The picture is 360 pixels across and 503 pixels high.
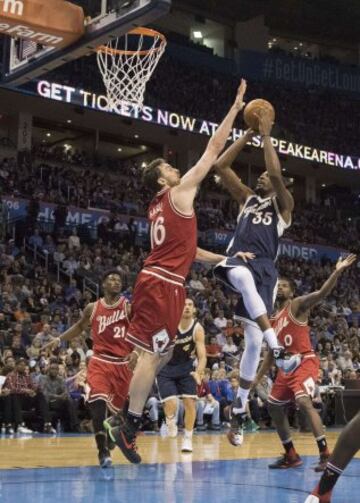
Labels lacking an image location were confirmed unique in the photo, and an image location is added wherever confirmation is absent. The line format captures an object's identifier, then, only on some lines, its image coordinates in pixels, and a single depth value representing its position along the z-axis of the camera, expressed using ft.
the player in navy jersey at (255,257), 18.94
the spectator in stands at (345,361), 59.82
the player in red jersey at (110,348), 24.36
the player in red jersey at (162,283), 17.79
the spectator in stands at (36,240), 65.41
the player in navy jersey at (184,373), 30.37
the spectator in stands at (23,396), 40.06
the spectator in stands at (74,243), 65.65
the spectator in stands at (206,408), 47.60
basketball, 19.31
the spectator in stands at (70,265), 63.00
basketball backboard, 26.73
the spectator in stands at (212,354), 53.21
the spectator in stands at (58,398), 41.14
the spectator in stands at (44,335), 45.75
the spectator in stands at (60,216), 69.62
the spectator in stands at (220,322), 60.49
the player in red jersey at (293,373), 24.56
